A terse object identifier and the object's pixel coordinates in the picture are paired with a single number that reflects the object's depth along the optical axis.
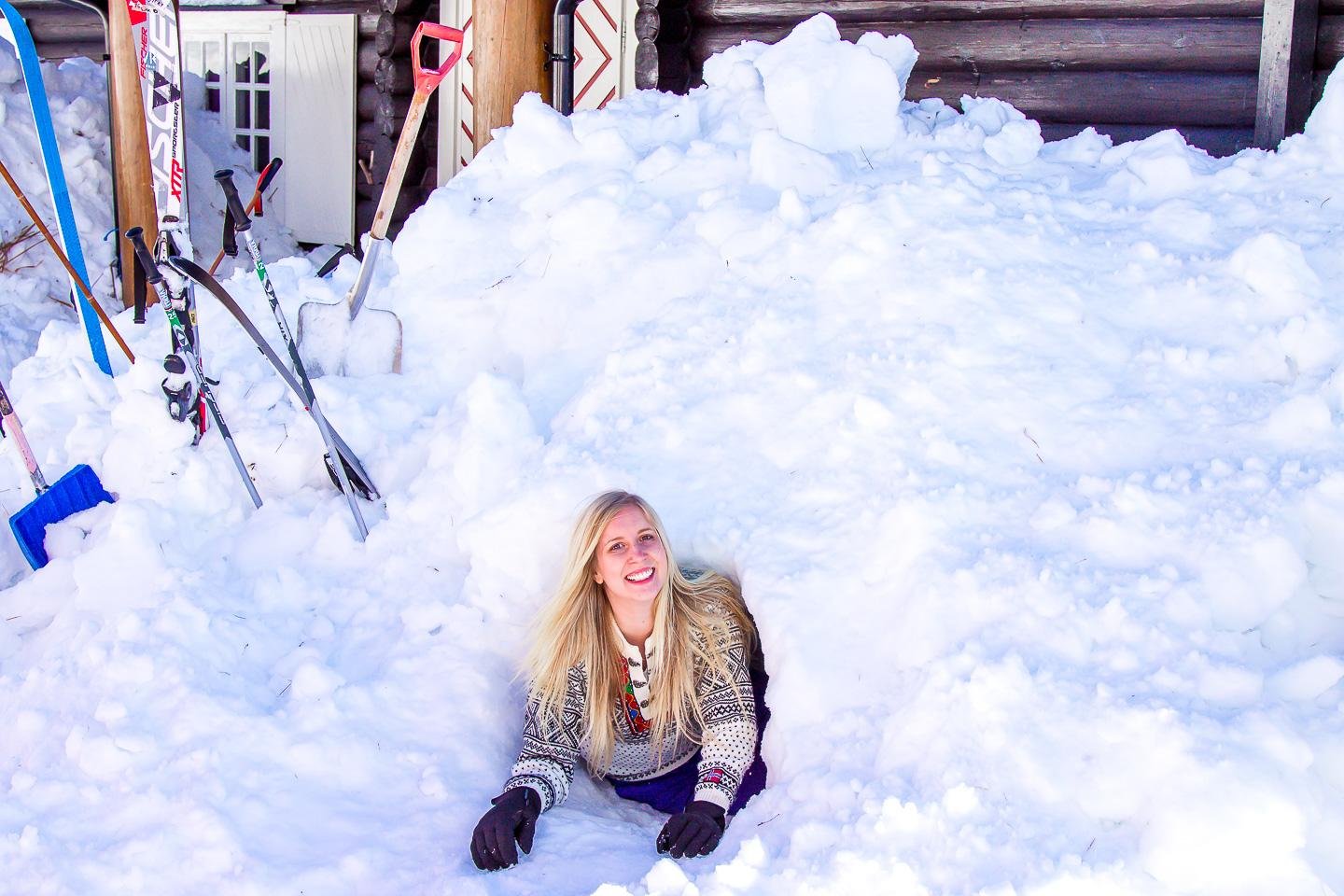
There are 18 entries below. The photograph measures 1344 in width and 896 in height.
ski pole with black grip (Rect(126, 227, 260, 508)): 3.57
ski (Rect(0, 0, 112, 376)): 4.53
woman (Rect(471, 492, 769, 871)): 2.92
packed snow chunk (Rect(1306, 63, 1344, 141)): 3.78
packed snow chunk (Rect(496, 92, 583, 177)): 4.69
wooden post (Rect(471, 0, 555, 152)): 5.22
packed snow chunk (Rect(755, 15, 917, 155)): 4.21
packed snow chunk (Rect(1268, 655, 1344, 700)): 2.30
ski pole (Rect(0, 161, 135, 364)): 4.35
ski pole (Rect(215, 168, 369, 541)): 3.49
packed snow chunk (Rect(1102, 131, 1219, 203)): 3.76
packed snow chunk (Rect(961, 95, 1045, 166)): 4.11
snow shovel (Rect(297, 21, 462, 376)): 4.26
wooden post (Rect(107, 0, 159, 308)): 6.16
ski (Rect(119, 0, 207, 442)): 3.60
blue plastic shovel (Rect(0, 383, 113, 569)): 3.75
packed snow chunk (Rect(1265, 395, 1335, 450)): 2.80
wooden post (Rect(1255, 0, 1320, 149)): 4.62
